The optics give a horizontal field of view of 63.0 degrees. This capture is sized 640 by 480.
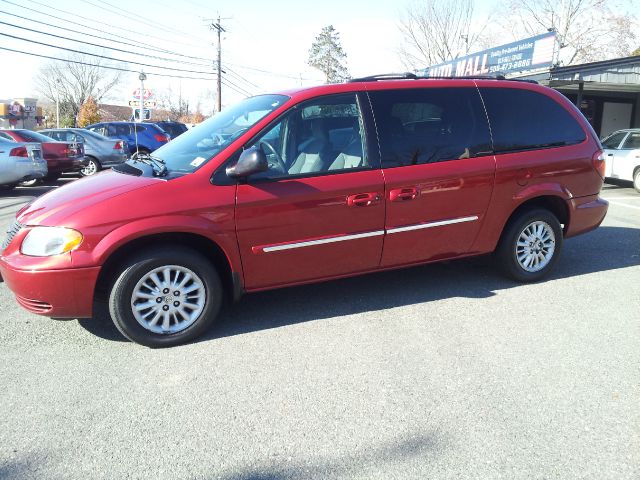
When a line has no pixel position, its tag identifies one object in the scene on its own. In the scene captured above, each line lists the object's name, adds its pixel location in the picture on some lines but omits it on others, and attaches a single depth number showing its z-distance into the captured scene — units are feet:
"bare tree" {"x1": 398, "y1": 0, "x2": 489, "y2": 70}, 129.70
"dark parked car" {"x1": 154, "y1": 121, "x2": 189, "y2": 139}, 73.22
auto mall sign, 61.11
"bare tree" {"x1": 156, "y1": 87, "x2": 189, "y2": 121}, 270.05
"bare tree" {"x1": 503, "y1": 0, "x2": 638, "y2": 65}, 121.60
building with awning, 55.01
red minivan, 11.63
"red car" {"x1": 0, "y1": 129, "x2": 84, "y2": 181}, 40.52
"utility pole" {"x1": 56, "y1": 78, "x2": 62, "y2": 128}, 220.41
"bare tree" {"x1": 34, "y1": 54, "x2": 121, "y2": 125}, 235.40
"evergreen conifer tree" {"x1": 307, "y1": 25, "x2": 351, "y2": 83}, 189.26
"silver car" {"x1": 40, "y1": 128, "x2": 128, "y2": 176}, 47.93
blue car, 59.62
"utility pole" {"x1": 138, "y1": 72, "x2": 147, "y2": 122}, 76.82
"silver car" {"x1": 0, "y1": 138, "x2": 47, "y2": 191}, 34.42
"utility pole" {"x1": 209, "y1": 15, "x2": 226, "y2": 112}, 136.67
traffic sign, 91.56
